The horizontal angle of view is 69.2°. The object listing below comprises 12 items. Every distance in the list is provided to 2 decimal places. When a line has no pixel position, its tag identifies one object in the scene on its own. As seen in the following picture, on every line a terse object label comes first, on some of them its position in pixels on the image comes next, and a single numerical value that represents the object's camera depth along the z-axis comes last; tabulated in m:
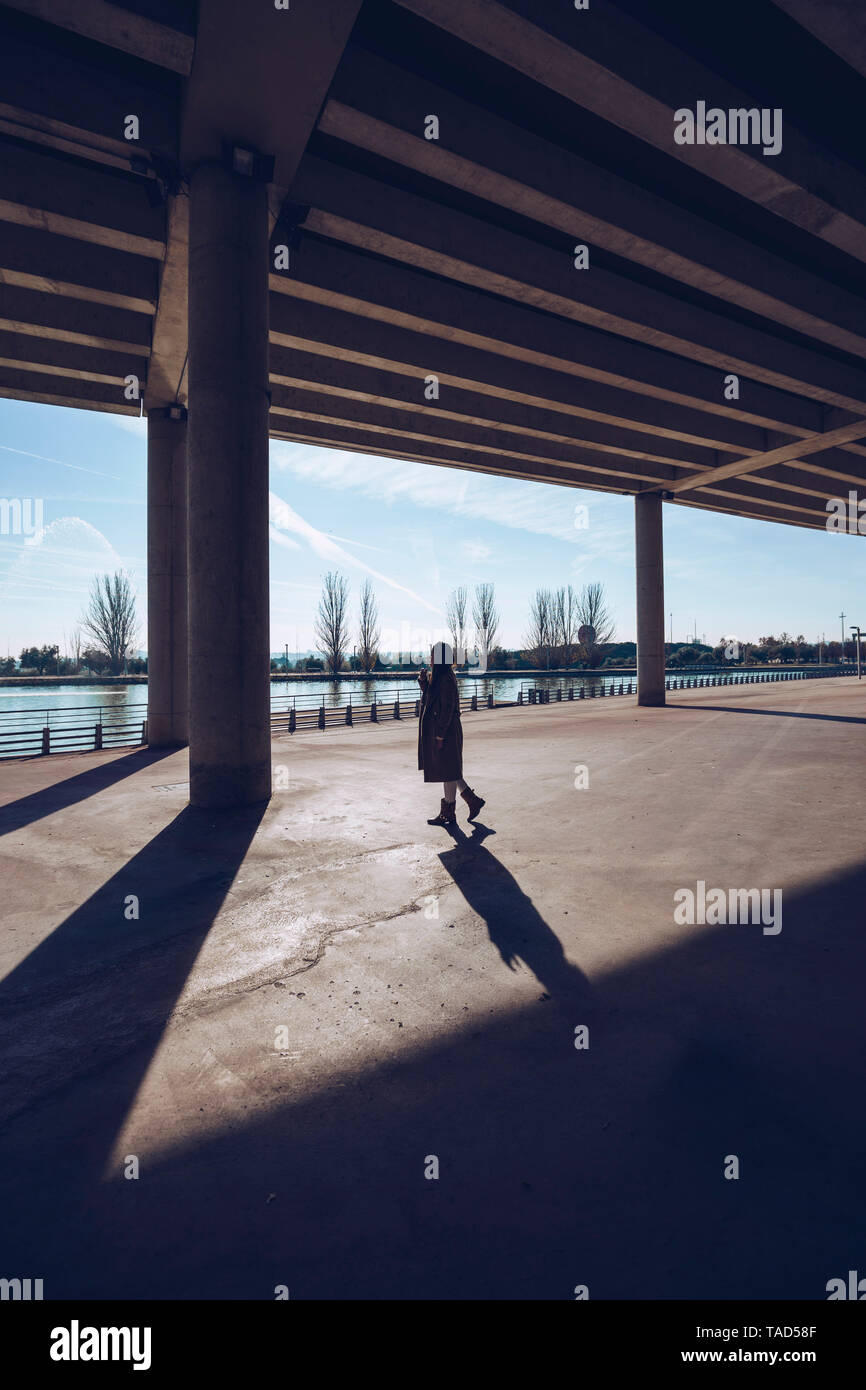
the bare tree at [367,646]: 73.12
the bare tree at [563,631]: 89.06
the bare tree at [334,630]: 72.69
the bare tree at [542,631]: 89.12
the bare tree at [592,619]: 88.69
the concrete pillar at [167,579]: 14.01
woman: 6.58
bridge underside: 7.50
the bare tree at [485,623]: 81.62
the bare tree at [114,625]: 68.81
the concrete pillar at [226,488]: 7.51
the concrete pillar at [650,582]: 25.11
